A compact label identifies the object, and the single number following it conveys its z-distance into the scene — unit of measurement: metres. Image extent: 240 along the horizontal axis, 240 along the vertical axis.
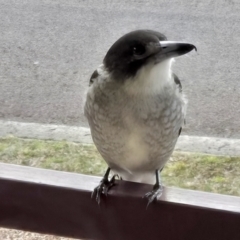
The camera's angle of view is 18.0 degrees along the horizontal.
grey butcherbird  0.60
